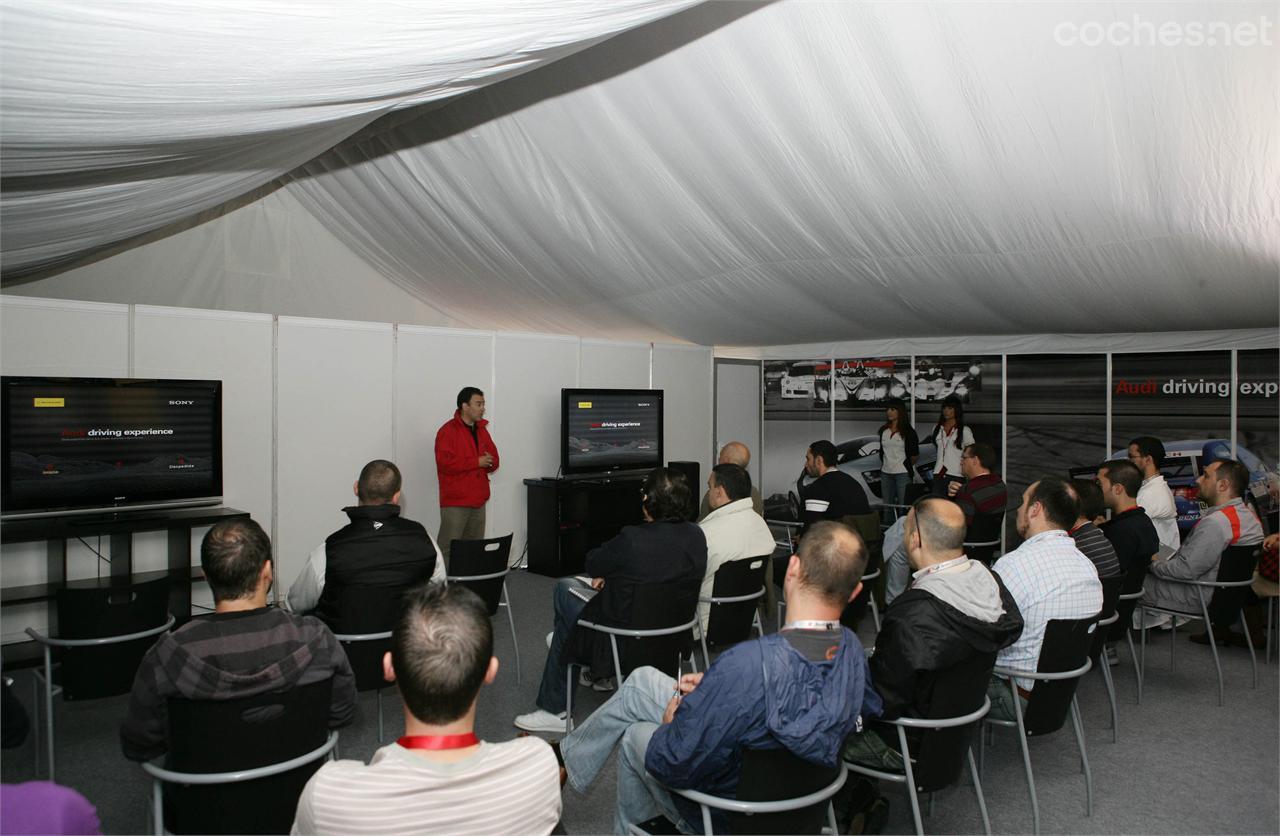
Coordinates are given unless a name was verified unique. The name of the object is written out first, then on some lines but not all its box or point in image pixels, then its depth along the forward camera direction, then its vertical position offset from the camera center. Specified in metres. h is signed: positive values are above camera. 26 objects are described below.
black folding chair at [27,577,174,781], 3.15 -0.83
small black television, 7.52 -0.12
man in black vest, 3.45 -0.59
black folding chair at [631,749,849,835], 2.06 -0.93
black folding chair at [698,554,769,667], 3.90 -0.84
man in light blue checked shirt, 3.26 -0.67
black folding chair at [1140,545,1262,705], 4.49 -0.91
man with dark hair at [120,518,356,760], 2.24 -0.65
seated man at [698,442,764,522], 5.55 -0.24
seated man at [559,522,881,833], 2.07 -0.70
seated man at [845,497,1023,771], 2.63 -0.66
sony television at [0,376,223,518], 4.83 -0.18
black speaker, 8.52 -0.56
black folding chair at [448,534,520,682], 4.10 -0.72
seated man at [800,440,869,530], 5.36 -0.50
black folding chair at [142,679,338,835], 2.10 -0.88
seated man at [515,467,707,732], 3.56 -0.67
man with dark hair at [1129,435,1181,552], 5.37 -0.46
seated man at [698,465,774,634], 4.18 -0.54
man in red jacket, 6.60 -0.38
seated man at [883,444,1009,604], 5.58 -0.55
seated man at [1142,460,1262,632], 4.64 -0.67
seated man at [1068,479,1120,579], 4.02 -0.60
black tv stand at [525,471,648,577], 7.33 -0.87
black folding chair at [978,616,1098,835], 3.03 -0.96
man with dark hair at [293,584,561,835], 1.48 -0.63
